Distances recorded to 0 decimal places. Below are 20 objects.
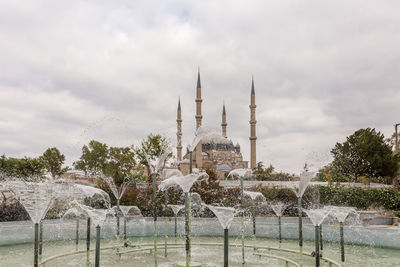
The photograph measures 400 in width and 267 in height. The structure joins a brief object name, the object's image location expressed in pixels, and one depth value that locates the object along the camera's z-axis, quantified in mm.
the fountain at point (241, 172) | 9241
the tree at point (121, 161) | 34578
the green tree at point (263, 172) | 30473
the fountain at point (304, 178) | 9245
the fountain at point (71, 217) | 15219
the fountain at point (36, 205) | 6238
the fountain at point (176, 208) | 11492
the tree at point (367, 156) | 35969
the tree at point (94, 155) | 40094
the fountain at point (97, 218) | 6199
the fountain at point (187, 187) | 7320
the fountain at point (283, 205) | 16953
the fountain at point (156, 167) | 7644
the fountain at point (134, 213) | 15575
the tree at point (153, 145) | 29261
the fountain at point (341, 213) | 7818
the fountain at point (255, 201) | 18039
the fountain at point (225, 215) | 6203
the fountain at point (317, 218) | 6712
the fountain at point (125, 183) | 17600
